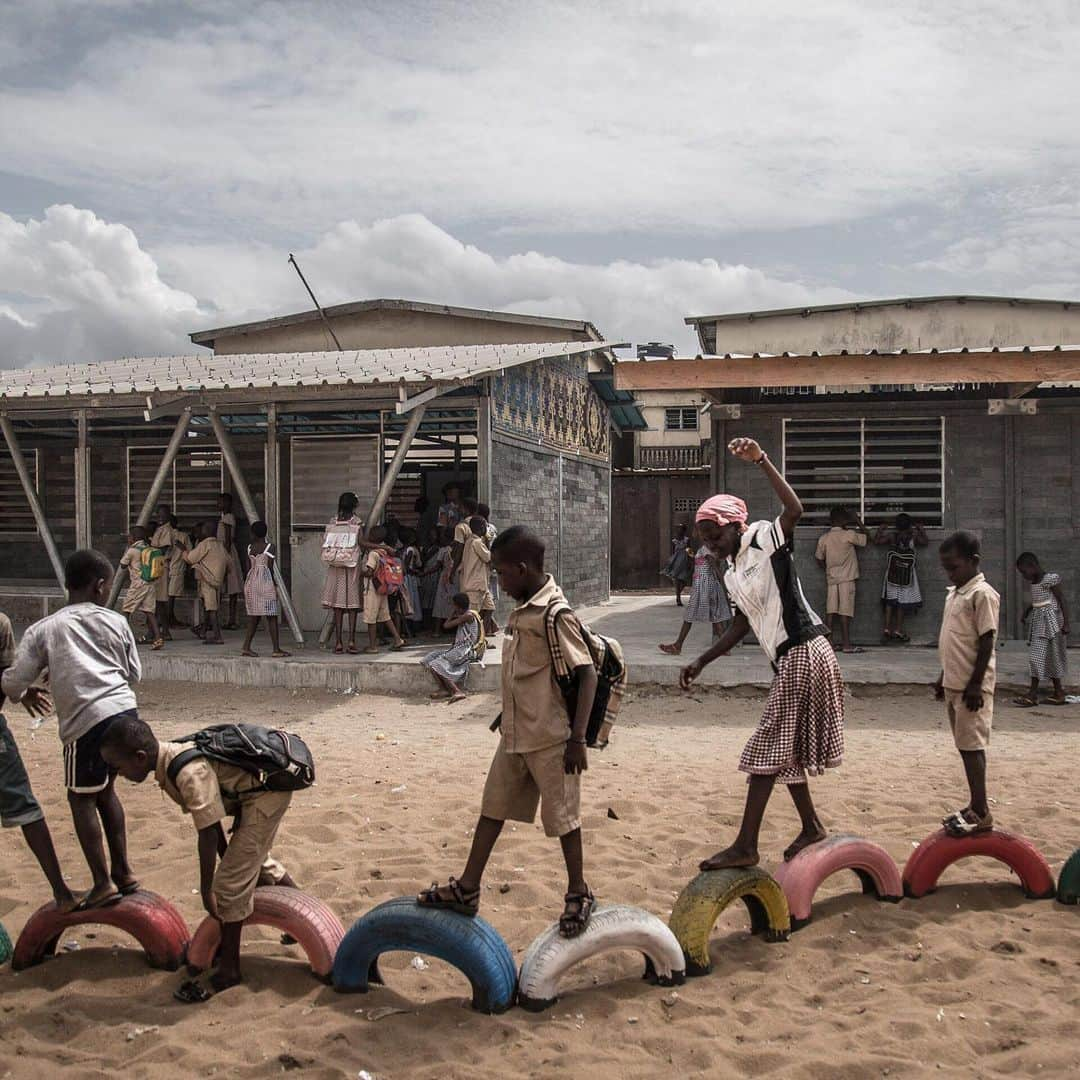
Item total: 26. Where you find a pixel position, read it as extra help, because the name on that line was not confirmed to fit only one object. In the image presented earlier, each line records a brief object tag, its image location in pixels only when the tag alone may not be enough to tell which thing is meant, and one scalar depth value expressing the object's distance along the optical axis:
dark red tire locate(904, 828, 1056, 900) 4.32
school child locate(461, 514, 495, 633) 10.05
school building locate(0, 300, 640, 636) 10.56
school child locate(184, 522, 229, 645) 11.23
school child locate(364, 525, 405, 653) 10.24
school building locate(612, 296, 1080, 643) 10.70
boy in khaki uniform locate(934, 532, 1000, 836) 4.37
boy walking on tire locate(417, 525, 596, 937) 3.48
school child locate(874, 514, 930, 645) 10.59
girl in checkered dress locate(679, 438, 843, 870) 4.08
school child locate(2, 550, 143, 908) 3.84
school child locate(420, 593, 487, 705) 9.42
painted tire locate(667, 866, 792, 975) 3.72
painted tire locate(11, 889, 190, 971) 3.76
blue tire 3.43
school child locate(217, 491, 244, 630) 11.80
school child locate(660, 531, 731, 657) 10.35
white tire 3.45
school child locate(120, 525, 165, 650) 10.79
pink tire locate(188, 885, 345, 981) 3.65
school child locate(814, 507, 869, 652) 10.57
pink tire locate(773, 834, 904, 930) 4.07
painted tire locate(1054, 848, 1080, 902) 4.23
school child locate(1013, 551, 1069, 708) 8.72
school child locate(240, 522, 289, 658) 10.33
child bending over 3.47
